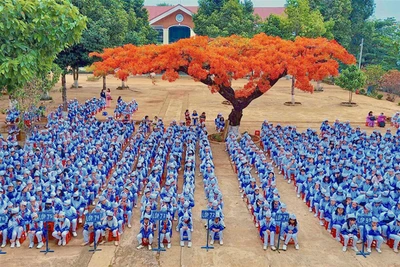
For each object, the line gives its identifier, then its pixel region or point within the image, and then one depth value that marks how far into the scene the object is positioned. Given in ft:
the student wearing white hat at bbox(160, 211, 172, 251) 30.96
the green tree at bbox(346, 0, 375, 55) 137.28
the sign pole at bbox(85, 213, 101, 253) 29.21
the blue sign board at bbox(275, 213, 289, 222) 30.07
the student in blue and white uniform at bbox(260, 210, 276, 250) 30.96
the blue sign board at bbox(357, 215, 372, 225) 29.40
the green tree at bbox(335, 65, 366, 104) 93.33
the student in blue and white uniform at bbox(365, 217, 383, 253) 30.57
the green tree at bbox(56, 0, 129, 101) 74.33
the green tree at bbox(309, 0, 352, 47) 124.57
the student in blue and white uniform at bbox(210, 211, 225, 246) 31.19
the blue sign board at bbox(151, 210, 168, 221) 29.30
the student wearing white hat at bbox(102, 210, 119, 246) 31.09
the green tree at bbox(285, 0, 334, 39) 105.70
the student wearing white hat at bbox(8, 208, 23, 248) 30.53
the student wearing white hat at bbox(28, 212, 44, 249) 30.66
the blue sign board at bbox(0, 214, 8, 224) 29.07
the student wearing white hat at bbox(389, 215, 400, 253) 30.81
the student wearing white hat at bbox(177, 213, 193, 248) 30.94
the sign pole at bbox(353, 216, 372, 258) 29.40
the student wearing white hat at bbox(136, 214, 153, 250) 30.60
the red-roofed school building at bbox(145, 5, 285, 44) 159.84
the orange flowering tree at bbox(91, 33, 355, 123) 53.52
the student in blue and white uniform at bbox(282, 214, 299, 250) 31.01
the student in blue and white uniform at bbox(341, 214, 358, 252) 30.78
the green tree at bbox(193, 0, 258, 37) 125.08
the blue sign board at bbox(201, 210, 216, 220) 29.55
